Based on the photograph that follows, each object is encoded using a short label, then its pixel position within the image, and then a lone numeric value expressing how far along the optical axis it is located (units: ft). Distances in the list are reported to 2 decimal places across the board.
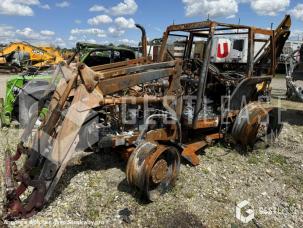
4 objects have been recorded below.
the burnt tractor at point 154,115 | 8.50
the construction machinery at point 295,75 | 22.18
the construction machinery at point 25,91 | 16.37
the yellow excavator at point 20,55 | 38.74
